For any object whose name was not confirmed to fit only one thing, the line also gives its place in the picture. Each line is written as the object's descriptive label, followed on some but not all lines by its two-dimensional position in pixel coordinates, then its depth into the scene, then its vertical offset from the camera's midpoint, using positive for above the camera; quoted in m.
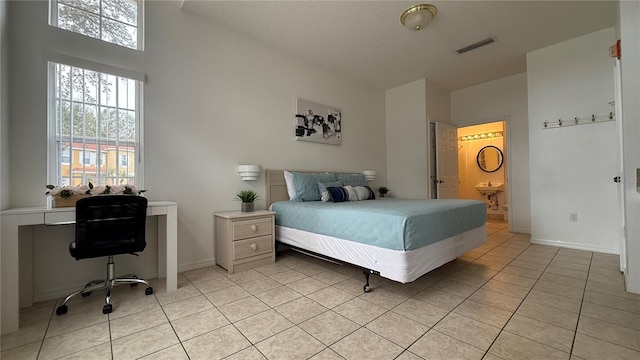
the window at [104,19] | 2.35 +1.66
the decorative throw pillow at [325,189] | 3.45 -0.10
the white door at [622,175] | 2.33 +0.02
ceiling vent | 3.60 +2.00
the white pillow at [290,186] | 3.63 -0.05
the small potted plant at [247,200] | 3.15 -0.21
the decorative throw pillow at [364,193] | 3.79 -0.18
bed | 2.02 -0.50
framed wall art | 4.05 +1.02
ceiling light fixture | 2.84 +1.92
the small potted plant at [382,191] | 5.12 -0.20
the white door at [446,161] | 5.03 +0.40
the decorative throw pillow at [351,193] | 3.62 -0.16
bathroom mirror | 6.40 +0.55
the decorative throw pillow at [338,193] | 3.41 -0.16
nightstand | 2.80 -0.66
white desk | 1.70 -0.47
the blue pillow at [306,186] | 3.61 -0.06
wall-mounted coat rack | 3.40 +0.82
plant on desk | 2.00 -0.05
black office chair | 1.92 -0.36
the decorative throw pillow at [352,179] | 4.30 +0.05
